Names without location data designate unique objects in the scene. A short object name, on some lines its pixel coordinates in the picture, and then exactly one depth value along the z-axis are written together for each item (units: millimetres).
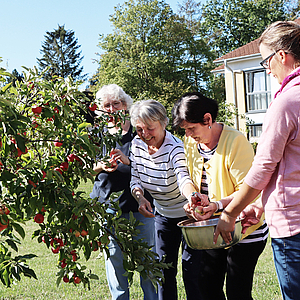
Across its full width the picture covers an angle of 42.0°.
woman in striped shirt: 2832
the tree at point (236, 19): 31859
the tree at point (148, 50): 28125
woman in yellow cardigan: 2363
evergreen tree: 49812
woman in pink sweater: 1689
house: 20062
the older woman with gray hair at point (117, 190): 3193
